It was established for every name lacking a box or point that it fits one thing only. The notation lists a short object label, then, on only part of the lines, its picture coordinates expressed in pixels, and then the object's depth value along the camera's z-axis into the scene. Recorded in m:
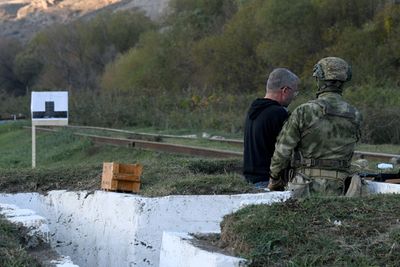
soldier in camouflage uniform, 12.98
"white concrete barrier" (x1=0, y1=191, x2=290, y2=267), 12.11
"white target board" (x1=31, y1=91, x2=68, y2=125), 30.11
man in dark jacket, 14.35
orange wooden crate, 13.62
